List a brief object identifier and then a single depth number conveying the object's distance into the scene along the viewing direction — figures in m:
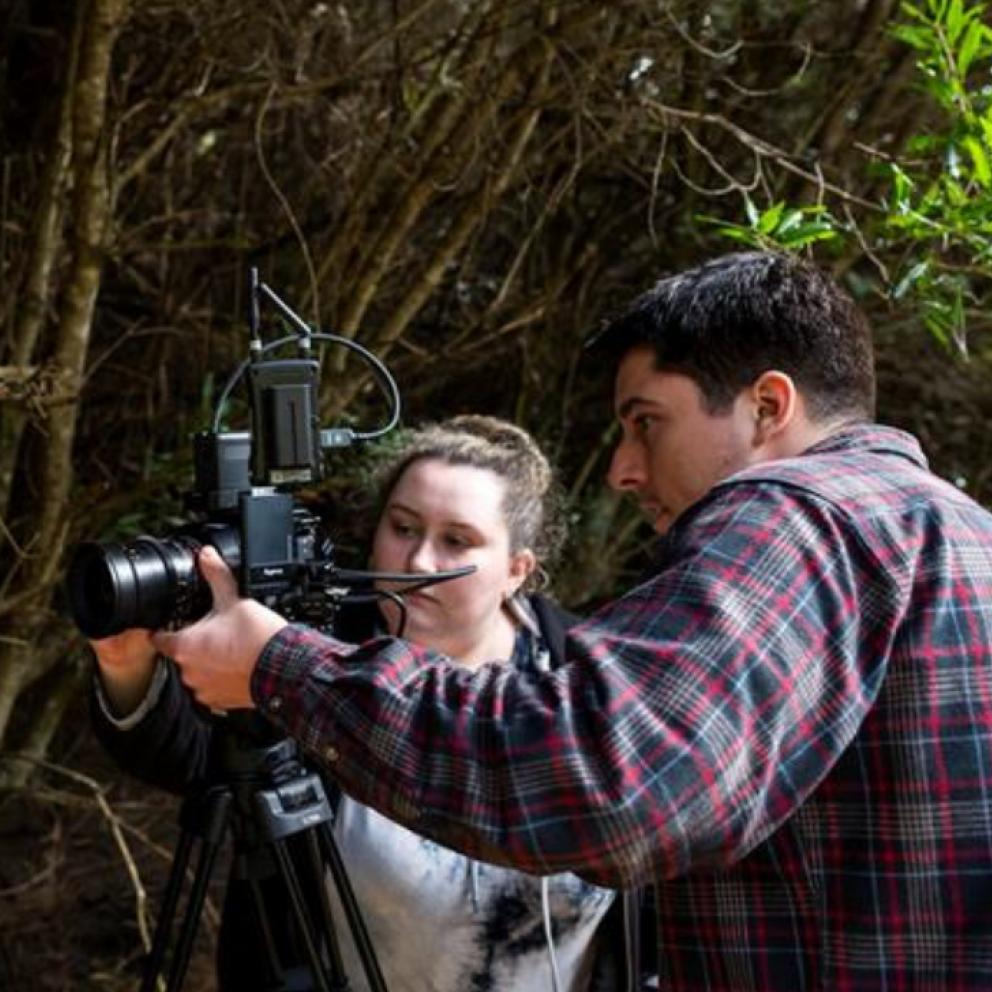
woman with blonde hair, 1.78
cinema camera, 1.37
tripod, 1.55
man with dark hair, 1.07
